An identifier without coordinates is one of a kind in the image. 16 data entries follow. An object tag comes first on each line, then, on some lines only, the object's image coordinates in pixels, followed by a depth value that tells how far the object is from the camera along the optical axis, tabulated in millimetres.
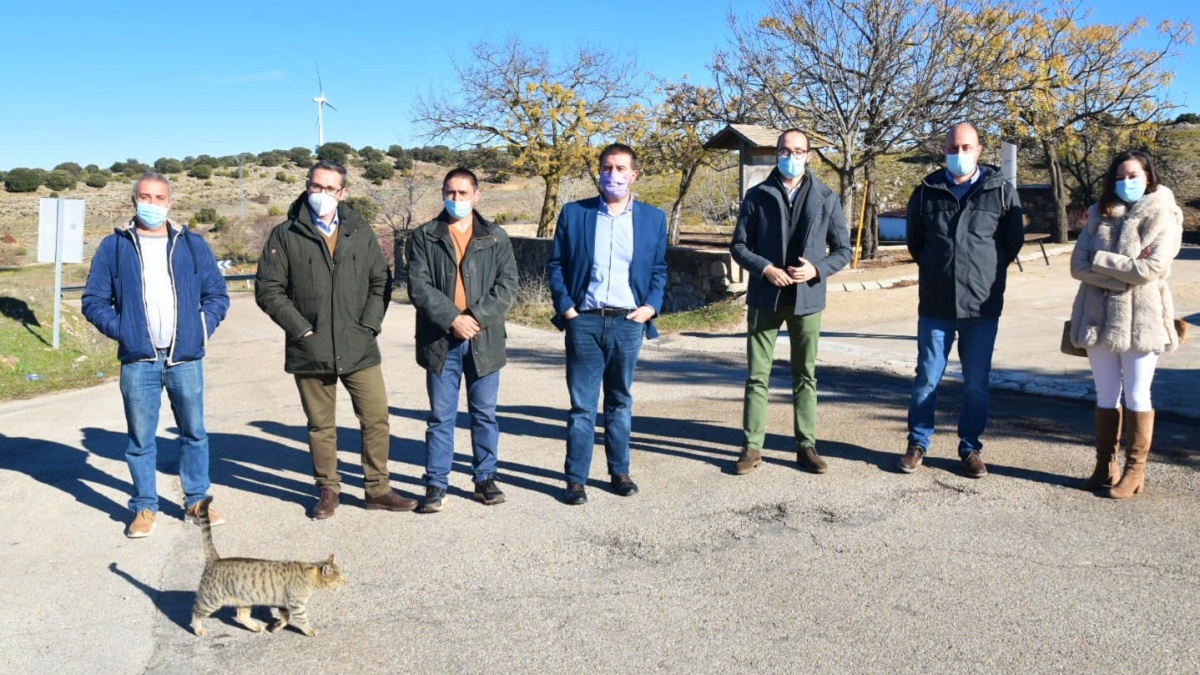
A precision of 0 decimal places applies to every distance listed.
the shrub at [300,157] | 74188
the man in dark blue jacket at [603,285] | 5383
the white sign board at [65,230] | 13945
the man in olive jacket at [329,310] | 5156
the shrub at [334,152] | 66331
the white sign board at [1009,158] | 14062
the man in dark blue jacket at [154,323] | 5012
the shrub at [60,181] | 58316
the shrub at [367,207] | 39869
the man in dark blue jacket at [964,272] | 5586
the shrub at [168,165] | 69238
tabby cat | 3877
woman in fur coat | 5062
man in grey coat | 5719
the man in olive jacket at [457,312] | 5258
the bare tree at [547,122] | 26797
